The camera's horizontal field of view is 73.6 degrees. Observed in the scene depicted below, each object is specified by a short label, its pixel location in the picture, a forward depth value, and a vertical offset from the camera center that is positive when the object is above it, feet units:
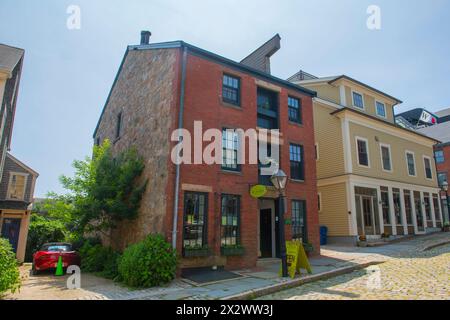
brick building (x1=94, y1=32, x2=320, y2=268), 35.55 +9.80
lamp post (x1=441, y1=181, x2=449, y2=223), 70.69 +7.53
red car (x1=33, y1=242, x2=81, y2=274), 39.96 -4.67
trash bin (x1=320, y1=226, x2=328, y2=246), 61.51 -2.02
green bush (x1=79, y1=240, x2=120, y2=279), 38.01 -5.24
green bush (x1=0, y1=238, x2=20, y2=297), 22.06 -3.56
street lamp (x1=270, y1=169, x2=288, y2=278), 31.60 +4.00
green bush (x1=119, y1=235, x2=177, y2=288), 28.94 -3.96
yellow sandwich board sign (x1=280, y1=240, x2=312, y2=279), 30.89 -3.49
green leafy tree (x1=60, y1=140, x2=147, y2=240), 40.86 +4.46
